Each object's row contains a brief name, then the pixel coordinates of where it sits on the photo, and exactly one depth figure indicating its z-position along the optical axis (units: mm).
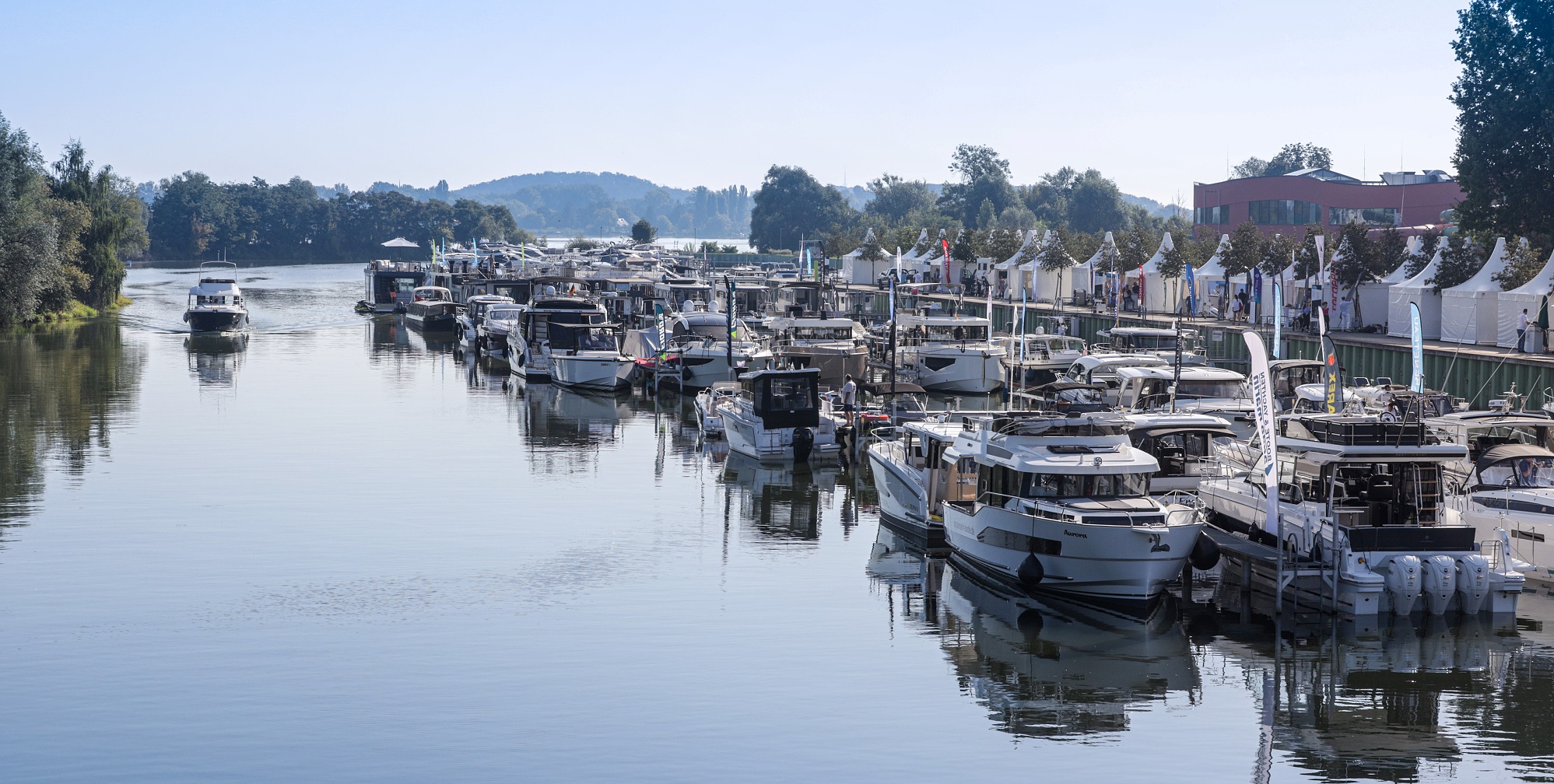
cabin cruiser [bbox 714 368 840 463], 41625
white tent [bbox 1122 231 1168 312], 77812
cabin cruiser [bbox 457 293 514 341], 84062
